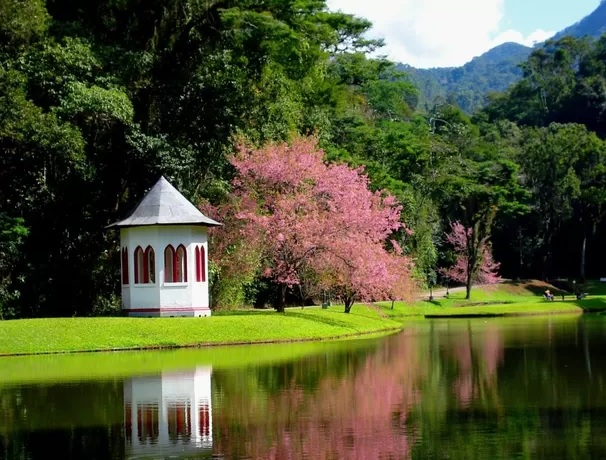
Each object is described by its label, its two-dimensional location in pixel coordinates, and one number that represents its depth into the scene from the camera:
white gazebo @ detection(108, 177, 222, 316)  36.94
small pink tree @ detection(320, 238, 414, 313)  39.88
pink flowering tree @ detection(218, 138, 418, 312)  39.38
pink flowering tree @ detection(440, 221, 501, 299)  73.31
